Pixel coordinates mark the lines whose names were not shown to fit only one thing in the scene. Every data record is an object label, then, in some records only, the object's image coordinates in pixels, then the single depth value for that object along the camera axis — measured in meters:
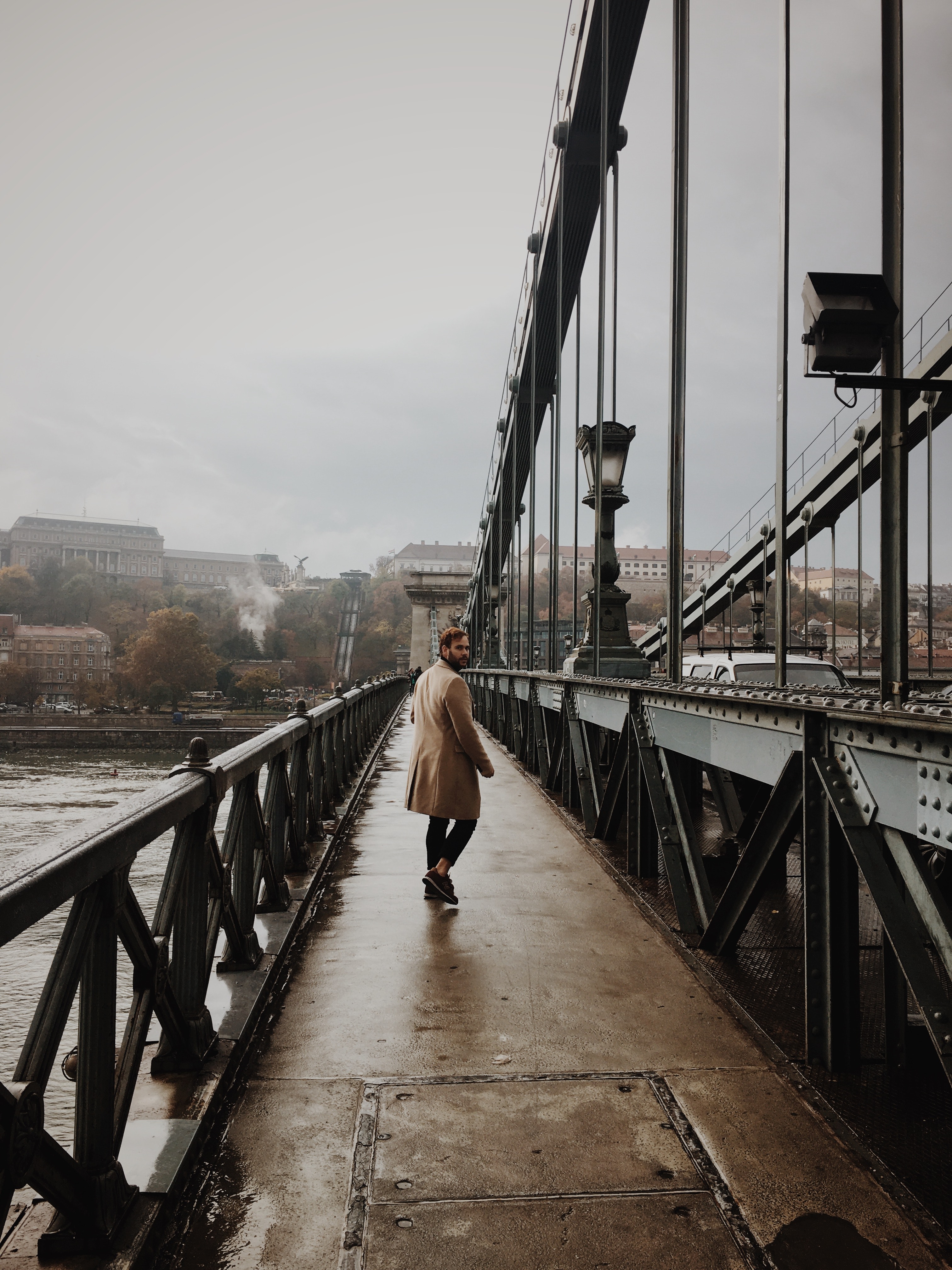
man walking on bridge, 4.82
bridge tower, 49.34
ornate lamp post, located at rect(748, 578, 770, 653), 14.92
